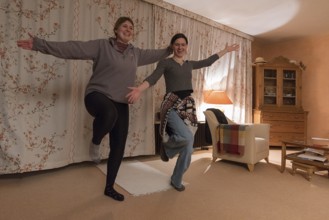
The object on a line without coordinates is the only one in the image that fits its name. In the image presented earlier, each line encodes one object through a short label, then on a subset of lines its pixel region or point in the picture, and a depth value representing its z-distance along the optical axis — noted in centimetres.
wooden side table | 245
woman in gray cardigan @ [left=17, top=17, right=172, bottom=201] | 159
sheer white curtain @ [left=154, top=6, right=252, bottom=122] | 356
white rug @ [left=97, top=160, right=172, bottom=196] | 210
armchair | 279
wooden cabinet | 437
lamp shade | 394
